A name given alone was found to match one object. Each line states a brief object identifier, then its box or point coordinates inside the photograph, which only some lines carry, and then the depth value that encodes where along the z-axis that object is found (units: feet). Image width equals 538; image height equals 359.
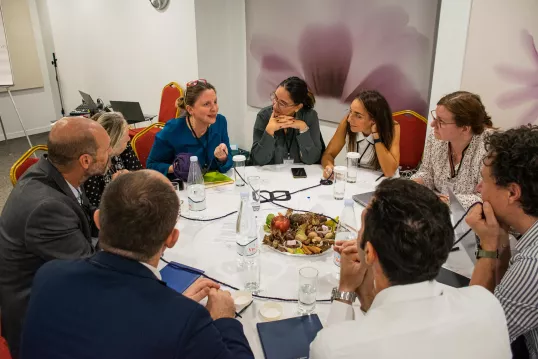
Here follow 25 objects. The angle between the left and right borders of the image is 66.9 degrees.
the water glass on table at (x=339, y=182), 7.25
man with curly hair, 3.74
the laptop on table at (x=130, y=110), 15.44
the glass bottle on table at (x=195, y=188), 6.71
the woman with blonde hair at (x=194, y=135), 8.80
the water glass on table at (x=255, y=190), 6.76
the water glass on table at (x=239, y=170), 7.87
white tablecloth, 4.66
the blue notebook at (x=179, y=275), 4.80
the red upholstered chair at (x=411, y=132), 10.25
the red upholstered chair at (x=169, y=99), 15.19
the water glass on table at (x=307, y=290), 4.41
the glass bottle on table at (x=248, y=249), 4.92
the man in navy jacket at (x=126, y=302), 2.95
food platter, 5.48
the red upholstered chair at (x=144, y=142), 9.47
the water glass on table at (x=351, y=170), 8.00
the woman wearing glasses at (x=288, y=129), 9.19
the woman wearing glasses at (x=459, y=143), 7.22
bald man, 4.65
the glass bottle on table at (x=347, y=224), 5.49
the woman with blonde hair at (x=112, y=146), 7.25
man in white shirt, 2.75
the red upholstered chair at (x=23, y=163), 6.91
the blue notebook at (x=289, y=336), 3.77
